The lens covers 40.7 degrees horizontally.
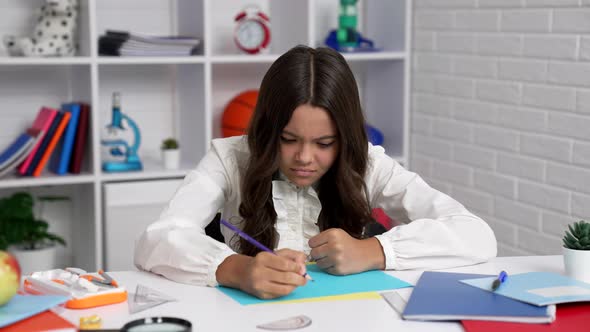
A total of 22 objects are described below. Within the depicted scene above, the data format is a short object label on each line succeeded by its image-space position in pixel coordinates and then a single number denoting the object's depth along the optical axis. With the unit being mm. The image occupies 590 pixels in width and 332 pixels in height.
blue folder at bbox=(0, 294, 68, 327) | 1275
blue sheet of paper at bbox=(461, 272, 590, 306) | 1386
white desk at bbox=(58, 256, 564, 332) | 1279
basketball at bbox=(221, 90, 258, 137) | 3260
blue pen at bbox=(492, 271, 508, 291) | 1452
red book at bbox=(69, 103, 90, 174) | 3031
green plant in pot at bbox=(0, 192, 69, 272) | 2949
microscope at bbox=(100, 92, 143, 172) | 3098
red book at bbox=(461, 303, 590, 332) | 1268
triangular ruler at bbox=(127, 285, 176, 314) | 1374
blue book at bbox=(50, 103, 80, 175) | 3008
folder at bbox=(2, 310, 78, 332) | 1262
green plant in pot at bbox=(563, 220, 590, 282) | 1544
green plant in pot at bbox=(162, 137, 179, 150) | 3219
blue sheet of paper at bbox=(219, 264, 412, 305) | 1428
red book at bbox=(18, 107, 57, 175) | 2957
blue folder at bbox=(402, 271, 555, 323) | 1310
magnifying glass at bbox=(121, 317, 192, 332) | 1093
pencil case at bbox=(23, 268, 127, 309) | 1376
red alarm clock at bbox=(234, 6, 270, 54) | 3297
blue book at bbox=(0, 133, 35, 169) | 2928
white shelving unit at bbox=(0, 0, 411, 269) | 3055
